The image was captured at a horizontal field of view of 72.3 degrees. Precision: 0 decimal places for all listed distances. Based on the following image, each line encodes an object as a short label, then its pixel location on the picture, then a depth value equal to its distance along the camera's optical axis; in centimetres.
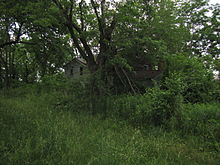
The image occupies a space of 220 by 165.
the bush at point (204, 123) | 431
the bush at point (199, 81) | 878
